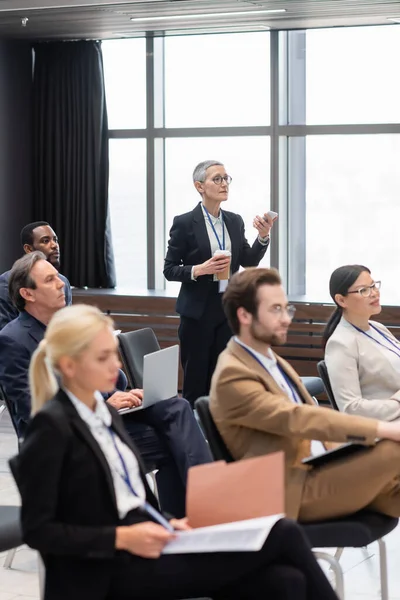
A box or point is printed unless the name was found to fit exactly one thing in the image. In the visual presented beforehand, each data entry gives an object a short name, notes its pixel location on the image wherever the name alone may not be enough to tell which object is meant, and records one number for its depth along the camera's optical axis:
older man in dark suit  5.55
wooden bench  11.44
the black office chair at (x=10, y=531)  4.59
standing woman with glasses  8.48
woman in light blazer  5.57
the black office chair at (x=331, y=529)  4.39
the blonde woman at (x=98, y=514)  3.39
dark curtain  13.36
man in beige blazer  4.33
